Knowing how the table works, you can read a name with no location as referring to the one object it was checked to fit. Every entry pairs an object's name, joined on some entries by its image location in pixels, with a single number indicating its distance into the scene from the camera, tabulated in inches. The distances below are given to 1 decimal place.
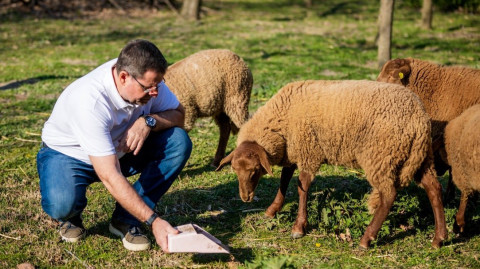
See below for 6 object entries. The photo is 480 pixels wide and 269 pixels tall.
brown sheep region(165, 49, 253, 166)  246.1
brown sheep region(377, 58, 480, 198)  231.9
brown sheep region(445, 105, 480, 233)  172.6
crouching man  140.5
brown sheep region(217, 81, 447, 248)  170.9
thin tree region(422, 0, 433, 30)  596.1
